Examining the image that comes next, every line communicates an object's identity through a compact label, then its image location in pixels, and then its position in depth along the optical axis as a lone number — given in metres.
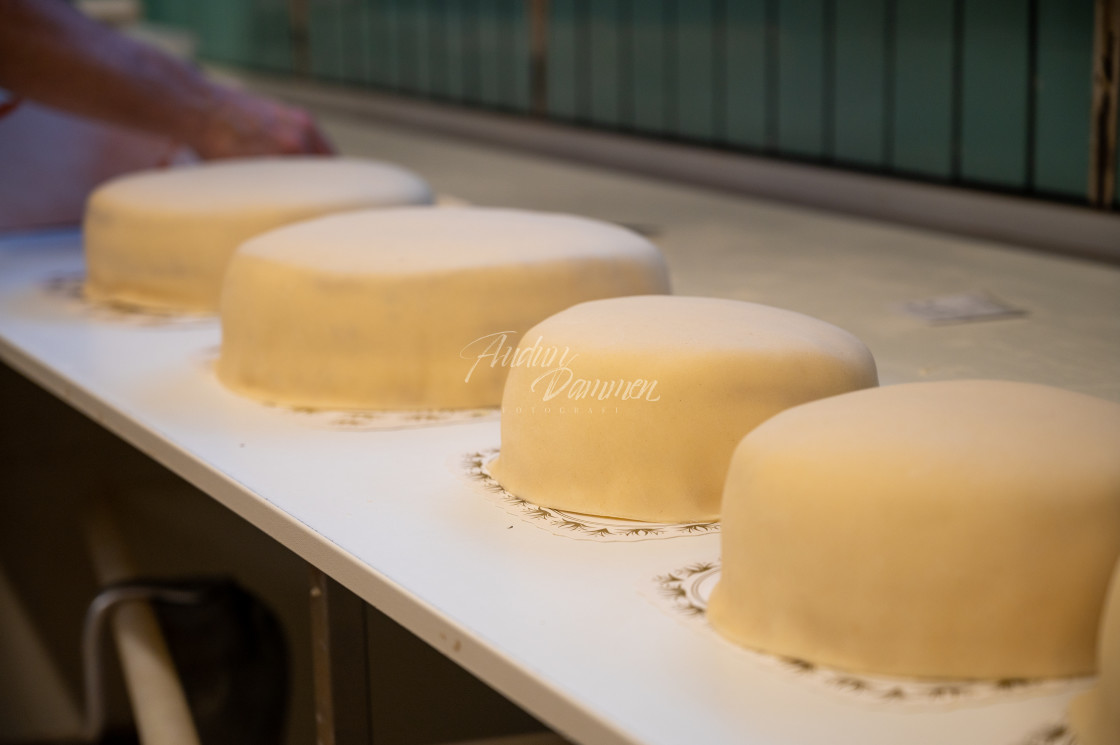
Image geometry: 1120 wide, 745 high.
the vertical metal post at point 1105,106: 2.30
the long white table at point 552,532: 1.43
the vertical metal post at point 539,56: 3.99
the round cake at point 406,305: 1.86
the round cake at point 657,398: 1.61
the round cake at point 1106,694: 1.36
